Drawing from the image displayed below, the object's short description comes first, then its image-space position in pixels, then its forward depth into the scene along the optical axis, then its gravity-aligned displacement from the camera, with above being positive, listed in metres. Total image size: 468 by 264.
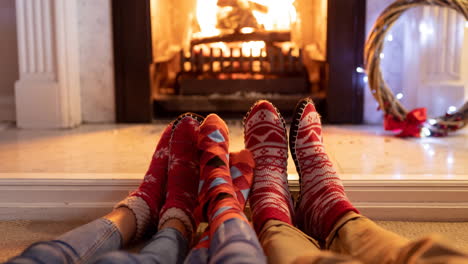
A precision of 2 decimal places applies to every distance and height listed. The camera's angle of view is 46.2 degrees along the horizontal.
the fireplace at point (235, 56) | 2.17 -0.05
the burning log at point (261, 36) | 2.32 +0.04
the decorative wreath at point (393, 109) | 1.86 -0.23
